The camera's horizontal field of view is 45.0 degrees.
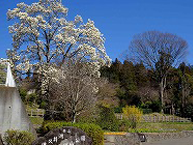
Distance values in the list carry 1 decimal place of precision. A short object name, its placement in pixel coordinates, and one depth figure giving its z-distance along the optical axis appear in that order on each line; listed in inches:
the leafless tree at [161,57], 1571.1
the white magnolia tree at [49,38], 811.4
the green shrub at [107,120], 687.7
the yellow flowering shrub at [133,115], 895.7
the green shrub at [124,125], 733.9
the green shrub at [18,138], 365.1
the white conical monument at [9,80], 440.9
